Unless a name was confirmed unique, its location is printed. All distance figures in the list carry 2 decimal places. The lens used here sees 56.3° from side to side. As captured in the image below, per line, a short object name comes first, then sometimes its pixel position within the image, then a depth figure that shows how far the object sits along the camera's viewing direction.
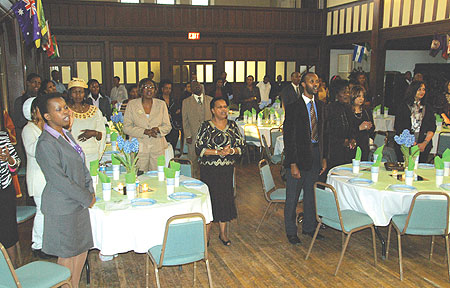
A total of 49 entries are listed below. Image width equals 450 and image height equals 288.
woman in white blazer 4.08
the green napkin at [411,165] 4.46
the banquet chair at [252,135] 8.80
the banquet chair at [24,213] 4.46
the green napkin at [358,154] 4.96
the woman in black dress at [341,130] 5.61
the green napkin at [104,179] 3.82
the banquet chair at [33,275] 2.85
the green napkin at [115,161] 4.46
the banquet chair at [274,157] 7.64
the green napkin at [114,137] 5.51
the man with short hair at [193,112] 7.17
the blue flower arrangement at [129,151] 4.00
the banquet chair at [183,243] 3.29
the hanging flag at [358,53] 14.18
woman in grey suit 3.10
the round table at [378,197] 4.32
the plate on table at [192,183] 4.37
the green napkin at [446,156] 4.88
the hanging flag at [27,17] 7.06
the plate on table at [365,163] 5.43
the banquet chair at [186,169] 5.17
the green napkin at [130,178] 3.88
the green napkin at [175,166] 4.22
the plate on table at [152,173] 4.79
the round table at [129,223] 3.61
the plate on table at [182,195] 3.93
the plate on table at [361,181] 4.58
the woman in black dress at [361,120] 5.70
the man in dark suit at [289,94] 7.78
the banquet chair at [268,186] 5.24
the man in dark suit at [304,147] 4.79
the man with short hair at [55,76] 12.32
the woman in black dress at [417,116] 6.29
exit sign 15.69
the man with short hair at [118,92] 14.37
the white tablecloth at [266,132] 9.08
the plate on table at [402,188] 4.32
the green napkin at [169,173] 4.08
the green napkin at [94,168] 4.11
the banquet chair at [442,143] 7.40
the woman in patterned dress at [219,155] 4.65
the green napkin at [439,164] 4.54
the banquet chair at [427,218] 3.95
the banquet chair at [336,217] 4.17
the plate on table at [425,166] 5.35
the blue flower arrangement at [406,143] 4.77
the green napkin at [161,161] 4.53
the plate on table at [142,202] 3.73
